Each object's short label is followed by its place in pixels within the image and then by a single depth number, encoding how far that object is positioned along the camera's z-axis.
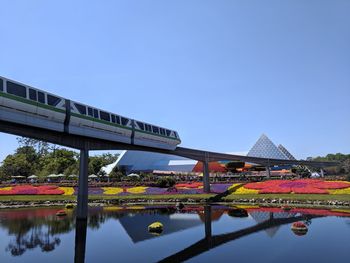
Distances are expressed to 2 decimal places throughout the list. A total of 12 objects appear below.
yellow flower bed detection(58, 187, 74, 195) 65.88
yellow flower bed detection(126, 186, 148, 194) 66.25
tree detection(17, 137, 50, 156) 135.38
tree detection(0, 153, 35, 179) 109.88
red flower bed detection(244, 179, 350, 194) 55.41
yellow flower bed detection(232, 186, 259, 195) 59.99
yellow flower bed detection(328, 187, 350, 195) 52.11
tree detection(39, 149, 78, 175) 111.62
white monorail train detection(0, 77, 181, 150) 29.75
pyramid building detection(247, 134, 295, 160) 159.52
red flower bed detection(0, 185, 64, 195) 64.62
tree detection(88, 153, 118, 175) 105.34
